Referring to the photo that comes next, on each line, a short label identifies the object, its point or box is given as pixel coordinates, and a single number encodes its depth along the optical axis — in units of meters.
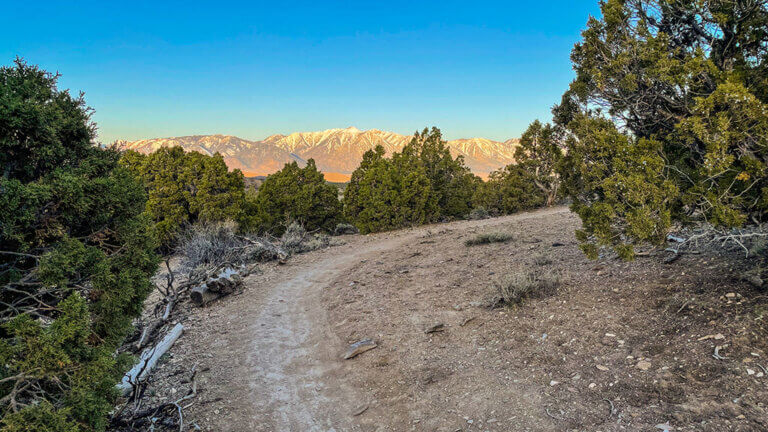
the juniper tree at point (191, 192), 17.97
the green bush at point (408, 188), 20.66
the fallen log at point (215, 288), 9.52
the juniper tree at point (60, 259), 2.87
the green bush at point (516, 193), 24.81
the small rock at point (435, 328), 6.47
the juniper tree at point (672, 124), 4.23
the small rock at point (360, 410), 4.68
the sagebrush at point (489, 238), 12.16
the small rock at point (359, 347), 6.12
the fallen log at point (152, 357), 5.09
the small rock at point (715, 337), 4.25
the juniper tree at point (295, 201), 20.47
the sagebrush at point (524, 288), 6.74
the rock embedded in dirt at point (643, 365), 4.26
